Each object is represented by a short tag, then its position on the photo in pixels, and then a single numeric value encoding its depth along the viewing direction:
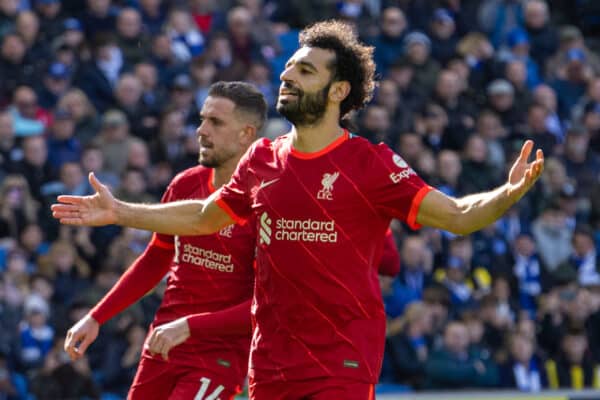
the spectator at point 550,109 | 17.56
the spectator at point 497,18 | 18.59
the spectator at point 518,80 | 17.60
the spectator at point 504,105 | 17.27
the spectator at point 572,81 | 18.39
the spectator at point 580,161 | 17.08
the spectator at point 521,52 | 18.36
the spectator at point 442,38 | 17.42
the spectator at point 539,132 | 17.16
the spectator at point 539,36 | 18.78
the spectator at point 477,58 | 17.59
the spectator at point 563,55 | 18.70
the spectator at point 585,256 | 15.90
